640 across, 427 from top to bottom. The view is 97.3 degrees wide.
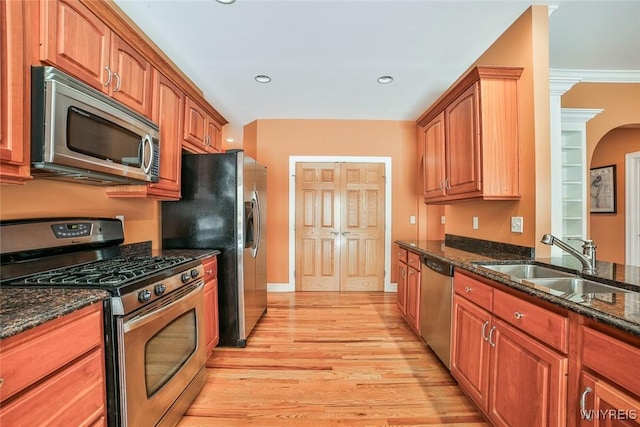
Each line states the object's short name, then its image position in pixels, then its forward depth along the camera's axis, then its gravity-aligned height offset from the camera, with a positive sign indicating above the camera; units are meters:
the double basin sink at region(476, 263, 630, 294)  1.41 -0.35
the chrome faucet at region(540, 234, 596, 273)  1.50 -0.19
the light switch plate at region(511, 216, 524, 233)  2.09 -0.06
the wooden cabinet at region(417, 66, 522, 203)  2.11 +0.64
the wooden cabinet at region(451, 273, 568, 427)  1.14 -0.74
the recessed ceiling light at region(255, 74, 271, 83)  3.08 +1.52
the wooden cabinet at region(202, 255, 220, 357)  2.27 -0.73
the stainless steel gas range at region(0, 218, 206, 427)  1.20 -0.43
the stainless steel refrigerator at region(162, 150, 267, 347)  2.53 -0.06
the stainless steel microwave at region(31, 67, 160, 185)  1.19 +0.41
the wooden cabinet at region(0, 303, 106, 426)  0.81 -0.53
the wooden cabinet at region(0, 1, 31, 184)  1.06 +0.47
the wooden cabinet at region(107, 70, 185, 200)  1.98 +0.60
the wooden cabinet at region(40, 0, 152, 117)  1.25 +0.85
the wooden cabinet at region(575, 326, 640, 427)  0.84 -0.53
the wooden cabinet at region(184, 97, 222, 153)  2.54 +0.85
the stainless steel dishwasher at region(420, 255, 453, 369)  2.05 -0.71
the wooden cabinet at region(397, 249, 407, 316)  3.00 -0.72
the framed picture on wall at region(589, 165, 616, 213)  3.67 +0.37
